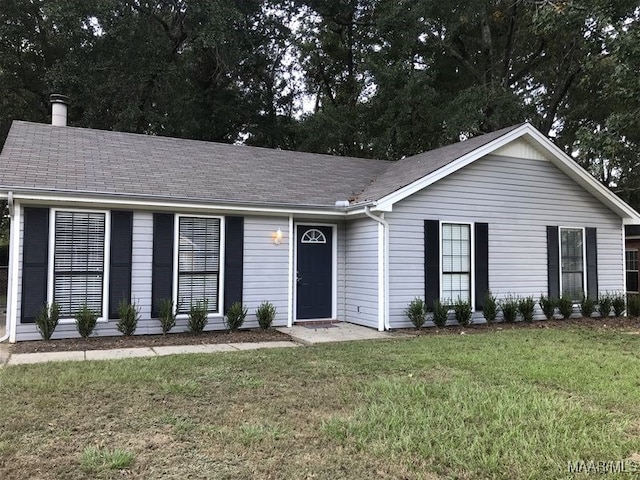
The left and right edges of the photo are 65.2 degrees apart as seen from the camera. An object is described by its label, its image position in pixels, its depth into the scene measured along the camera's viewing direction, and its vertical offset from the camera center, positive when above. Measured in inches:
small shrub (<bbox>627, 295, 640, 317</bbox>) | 461.7 -37.9
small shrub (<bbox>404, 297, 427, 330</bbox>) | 369.4 -34.9
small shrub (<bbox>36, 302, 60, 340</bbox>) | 297.9 -32.1
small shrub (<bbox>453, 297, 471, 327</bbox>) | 386.0 -35.5
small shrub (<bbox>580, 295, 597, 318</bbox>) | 442.6 -36.3
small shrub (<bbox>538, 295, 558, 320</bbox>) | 422.9 -33.9
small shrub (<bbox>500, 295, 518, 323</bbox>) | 405.1 -36.4
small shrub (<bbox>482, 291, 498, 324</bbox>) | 397.4 -34.3
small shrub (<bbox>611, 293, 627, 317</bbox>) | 456.1 -35.6
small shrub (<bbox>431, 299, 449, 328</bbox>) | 380.5 -36.6
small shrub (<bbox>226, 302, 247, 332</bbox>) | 344.5 -35.1
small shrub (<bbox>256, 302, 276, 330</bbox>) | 355.3 -35.7
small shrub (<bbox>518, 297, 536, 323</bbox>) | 412.2 -35.5
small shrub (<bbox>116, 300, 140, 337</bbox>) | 314.3 -33.0
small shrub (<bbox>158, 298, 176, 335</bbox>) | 325.8 -32.3
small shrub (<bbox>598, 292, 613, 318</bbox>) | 448.8 -36.0
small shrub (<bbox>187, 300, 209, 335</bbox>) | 333.4 -36.0
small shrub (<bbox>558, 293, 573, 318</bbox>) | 427.2 -34.3
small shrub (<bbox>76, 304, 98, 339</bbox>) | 304.7 -34.1
